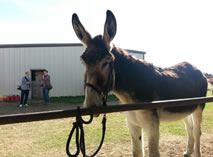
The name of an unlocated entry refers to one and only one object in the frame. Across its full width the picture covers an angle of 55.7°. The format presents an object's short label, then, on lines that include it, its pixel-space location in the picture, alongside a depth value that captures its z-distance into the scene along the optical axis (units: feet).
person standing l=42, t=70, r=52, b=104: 42.96
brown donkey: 7.03
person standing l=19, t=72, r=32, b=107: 39.63
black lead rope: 5.80
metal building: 58.39
